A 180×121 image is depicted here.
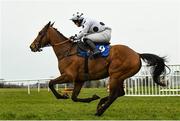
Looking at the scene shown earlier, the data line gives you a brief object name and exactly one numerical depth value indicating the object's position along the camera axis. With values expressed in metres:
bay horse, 11.90
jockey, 12.05
